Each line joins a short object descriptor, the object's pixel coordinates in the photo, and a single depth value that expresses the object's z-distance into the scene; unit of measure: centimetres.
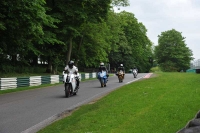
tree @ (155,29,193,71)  9000
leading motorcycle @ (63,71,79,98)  1484
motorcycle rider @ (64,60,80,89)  1564
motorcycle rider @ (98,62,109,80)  2224
